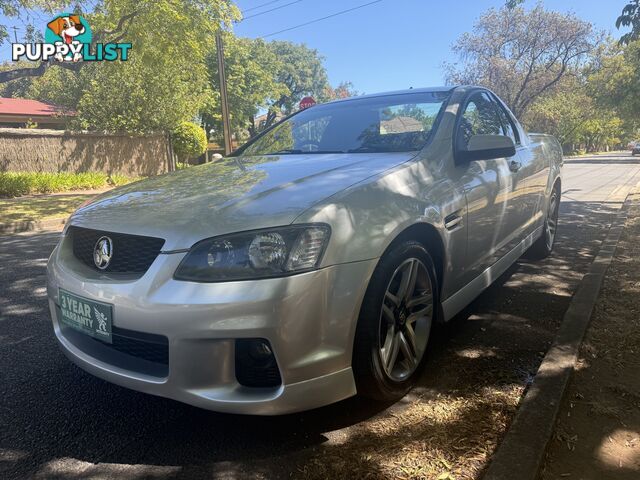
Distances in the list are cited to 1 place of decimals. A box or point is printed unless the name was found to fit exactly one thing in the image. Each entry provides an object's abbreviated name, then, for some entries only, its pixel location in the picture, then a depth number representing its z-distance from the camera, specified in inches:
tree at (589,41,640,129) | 967.0
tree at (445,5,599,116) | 958.4
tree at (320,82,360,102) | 2011.4
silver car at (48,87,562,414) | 70.0
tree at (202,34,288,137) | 1334.9
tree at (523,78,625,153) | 1226.1
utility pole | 629.3
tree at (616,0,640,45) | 256.1
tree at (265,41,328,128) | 1902.1
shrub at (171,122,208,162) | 860.6
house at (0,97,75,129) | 1047.0
